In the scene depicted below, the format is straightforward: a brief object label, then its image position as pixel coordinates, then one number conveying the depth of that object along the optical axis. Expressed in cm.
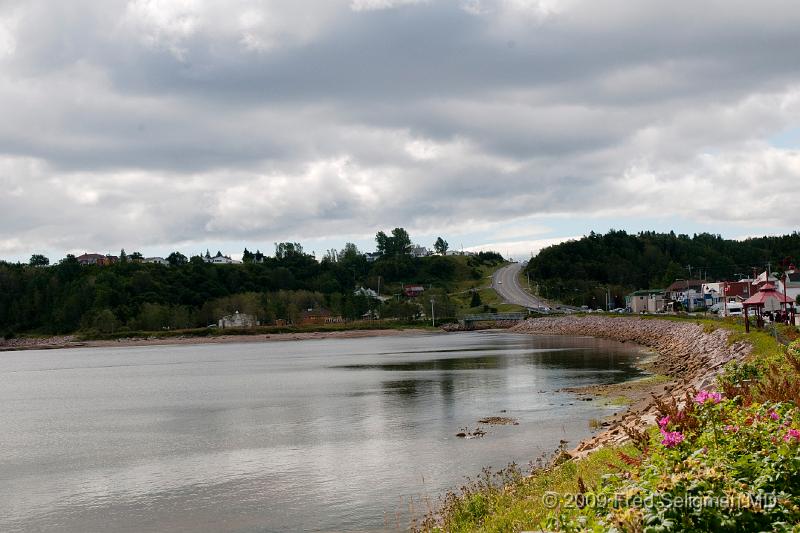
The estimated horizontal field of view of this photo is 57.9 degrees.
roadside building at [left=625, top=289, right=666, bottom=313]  16762
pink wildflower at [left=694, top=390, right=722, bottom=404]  1405
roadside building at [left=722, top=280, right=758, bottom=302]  13077
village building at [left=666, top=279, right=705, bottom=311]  16288
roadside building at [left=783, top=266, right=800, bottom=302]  12639
